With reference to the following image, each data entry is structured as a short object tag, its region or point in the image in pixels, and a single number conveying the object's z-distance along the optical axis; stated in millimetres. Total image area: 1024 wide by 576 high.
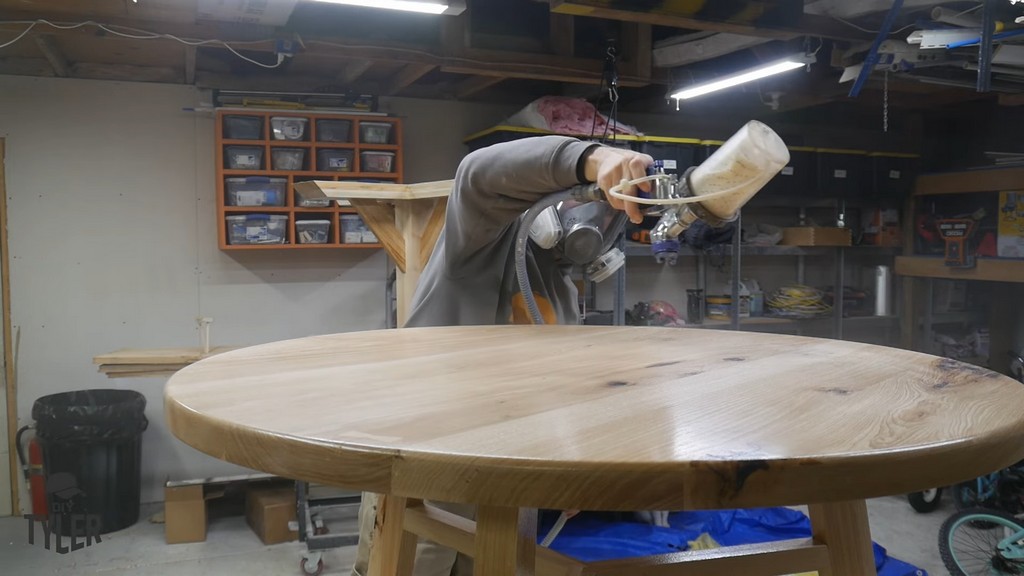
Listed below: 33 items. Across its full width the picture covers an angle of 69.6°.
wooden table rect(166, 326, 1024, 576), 568
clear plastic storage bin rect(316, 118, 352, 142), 3988
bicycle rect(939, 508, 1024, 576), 2818
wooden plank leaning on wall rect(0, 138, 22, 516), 3773
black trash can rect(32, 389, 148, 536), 3436
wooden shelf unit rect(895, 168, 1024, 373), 5020
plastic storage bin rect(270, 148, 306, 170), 3918
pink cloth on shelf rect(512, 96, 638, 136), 4102
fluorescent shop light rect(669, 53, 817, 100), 3689
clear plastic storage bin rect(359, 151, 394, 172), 4078
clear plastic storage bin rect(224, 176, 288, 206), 3865
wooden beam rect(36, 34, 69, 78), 3314
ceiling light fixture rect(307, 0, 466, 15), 2740
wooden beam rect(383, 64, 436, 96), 3748
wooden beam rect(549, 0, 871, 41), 2945
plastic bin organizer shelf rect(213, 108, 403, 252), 3850
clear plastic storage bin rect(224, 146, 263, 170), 3850
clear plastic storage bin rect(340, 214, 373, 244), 4082
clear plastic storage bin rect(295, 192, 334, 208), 3977
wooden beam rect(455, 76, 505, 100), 4072
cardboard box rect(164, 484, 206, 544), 3496
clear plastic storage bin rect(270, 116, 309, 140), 3875
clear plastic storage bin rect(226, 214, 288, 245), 3891
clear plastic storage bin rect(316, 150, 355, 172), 3998
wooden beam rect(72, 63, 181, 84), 3828
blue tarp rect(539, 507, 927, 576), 3211
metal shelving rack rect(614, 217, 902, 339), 4445
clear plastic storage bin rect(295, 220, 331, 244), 3998
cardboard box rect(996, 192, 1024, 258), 4523
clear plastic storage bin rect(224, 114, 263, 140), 3828
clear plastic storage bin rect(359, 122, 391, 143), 4082
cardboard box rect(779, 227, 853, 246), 4906
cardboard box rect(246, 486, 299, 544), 3482
